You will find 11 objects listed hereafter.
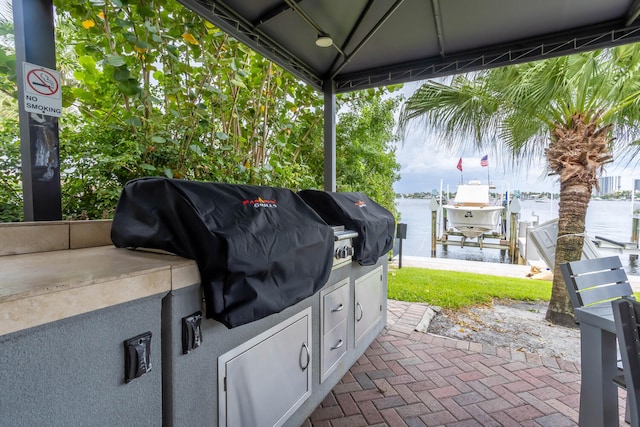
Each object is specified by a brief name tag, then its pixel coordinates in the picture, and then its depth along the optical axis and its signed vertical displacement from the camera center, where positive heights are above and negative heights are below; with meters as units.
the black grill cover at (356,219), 2.47 -0.12
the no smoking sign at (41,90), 1.50 +0.59
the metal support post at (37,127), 1.50 +0.41
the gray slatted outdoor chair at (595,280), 1.87 -0.50
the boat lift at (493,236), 13.62 -1.69
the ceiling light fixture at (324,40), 2.84 +1.50
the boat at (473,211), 15.13 -0.40
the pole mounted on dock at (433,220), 13.79 -0.75
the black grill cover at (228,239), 1.18 -0.14
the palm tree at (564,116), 3.63 +1.12
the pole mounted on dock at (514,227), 13.45 -1.11
